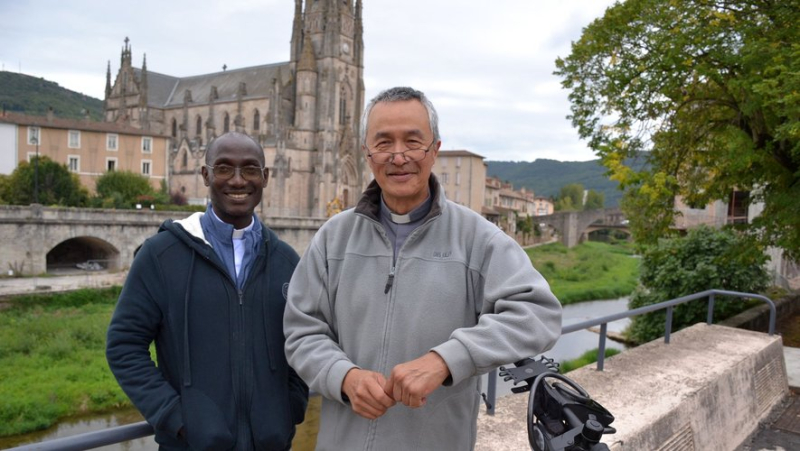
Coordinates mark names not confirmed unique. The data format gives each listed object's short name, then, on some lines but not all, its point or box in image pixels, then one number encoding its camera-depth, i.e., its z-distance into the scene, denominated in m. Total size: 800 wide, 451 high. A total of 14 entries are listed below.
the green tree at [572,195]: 100.08
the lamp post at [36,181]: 33.84
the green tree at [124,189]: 40.94
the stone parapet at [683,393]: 3.88
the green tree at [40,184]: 36.75
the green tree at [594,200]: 102.31
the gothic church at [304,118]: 49.91
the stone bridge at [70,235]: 27.47
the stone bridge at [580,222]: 59.22
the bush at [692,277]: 12.68
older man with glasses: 1.80
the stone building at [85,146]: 42.00
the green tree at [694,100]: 7.45
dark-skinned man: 1.93
